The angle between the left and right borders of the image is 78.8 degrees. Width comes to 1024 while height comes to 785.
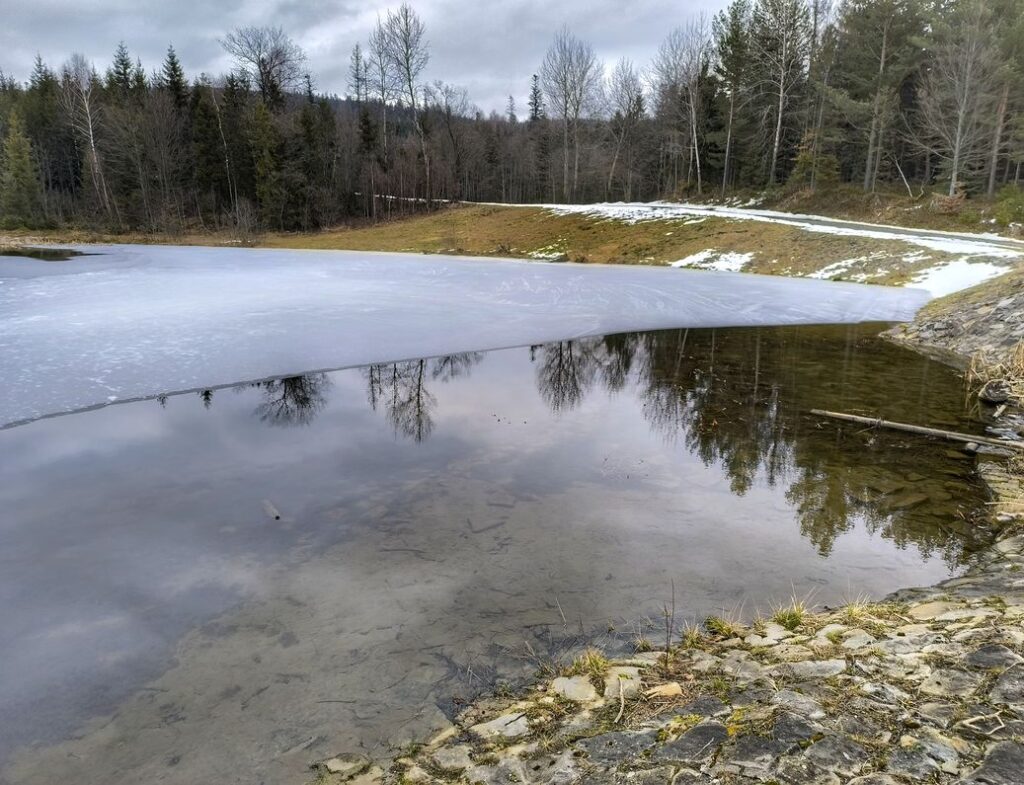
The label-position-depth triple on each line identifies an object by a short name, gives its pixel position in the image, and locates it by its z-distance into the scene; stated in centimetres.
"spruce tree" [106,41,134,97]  6012
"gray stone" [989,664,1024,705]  267
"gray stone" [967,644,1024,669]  293
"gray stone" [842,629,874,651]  341
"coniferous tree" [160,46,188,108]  5288
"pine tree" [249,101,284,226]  4381
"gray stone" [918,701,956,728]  261
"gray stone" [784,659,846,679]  314
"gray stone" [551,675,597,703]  327
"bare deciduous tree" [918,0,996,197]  2723
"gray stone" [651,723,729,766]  260
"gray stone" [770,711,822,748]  260
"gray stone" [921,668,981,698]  280
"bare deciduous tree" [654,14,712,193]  4288
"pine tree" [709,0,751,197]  4075
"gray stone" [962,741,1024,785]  223
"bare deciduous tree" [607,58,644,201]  5188
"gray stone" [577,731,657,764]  272
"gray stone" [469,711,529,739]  305
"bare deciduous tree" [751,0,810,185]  3650
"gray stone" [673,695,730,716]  293
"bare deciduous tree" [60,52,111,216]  4594
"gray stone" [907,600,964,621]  376
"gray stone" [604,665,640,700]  325
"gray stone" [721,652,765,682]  327
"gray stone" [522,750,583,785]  263
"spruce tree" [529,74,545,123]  7589
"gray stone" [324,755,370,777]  291
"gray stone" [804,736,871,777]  242
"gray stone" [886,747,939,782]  233
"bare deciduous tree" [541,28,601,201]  4806
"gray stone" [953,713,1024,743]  246
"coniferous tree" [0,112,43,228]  4703
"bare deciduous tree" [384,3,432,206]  4512
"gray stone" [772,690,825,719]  277
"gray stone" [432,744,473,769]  288
